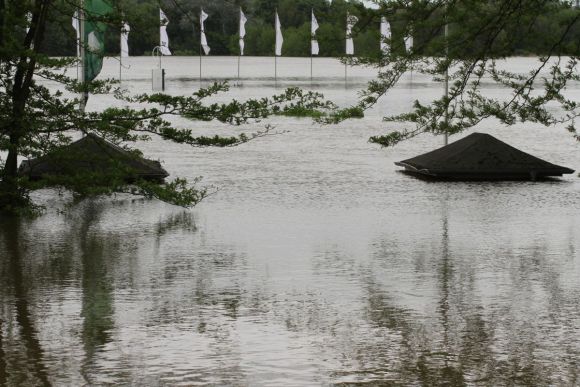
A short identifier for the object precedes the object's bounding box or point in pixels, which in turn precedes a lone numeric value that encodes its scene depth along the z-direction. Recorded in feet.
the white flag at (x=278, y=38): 249.59
